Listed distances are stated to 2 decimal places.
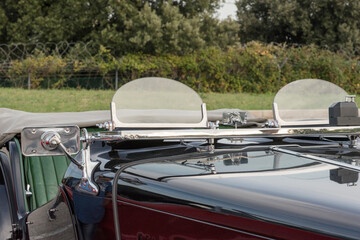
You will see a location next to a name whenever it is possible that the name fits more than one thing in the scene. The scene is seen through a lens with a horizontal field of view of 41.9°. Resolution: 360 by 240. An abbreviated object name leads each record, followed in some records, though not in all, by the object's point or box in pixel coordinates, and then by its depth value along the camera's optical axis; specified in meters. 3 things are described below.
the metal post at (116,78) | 16.93
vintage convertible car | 1.16
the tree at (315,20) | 26.94
